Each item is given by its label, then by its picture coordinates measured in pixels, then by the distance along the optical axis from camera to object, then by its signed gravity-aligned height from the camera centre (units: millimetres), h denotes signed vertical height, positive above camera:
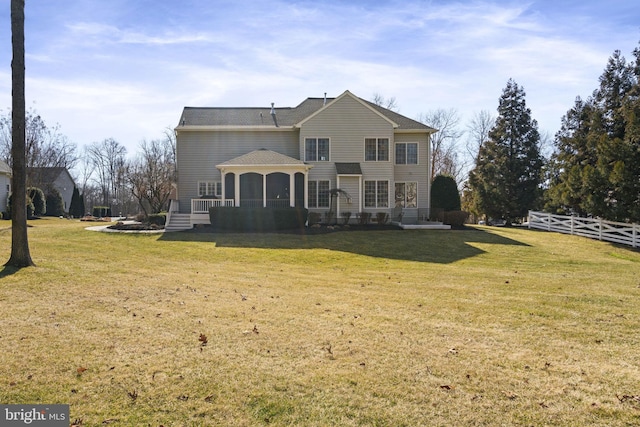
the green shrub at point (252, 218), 21250 -579
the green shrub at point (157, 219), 24150 -718
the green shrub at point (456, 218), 24812 -663
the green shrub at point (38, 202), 36919 +415
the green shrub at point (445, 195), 27750 +783
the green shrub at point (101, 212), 48906 -623
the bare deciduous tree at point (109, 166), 63381 +6163
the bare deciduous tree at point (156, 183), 32281 +1875
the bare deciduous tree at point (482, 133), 48219 +8433
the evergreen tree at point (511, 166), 31469 +3063
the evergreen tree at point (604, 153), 20984 +3042
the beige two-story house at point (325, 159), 25219 +2937
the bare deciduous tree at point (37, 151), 33897 +5824
